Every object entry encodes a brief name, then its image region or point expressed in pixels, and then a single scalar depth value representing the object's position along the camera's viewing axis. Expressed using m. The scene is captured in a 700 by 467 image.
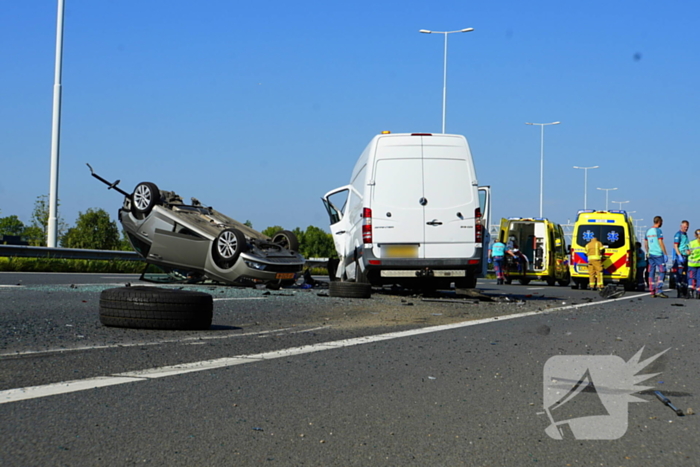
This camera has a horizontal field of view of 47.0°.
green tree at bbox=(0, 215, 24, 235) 61.50
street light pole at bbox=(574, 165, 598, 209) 68.61
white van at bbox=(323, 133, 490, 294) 13.42
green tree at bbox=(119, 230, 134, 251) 62.09
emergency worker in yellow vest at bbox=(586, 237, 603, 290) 23.39
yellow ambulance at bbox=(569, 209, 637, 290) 24.56
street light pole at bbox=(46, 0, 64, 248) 25.25
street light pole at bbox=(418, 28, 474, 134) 37.26
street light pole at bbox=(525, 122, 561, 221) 53.38
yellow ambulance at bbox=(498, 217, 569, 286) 28.25
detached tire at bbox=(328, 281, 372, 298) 13.22
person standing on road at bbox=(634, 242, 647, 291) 25.67
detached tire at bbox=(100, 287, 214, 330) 7.67
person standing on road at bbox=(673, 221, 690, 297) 17.80
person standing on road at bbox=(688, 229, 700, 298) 17.23
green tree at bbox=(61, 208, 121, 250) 61.56
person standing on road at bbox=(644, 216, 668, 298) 17.72
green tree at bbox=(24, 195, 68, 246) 51.31
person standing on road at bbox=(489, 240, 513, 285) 26.88
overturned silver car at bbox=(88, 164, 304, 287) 14.22
